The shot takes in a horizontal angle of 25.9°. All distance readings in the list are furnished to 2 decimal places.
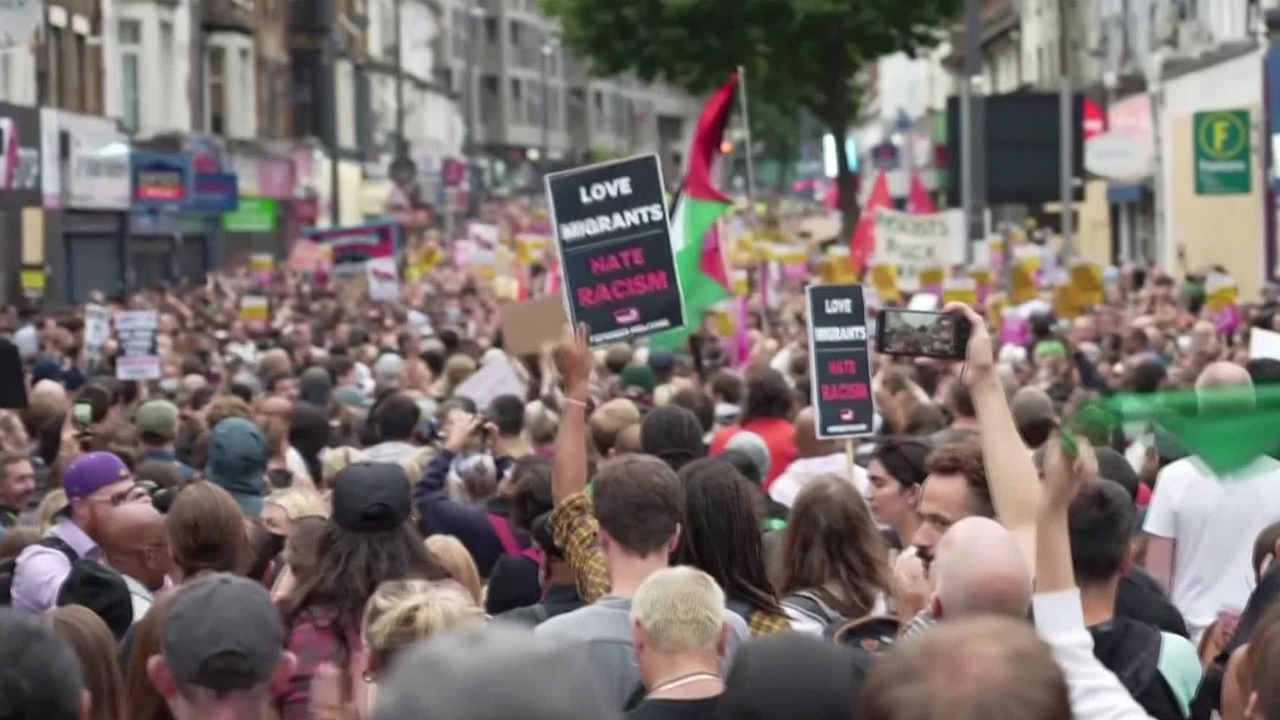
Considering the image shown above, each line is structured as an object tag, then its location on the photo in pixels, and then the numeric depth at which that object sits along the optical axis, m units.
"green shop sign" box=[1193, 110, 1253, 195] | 28.58
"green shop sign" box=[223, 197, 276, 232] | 54.56
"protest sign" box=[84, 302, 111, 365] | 21.67
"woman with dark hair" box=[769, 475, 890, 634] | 7.18
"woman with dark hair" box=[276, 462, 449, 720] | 6.21
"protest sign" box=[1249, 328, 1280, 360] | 11.14
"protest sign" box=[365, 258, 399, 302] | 30.30
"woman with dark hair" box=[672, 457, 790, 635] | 6.84
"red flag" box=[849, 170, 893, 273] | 28.61
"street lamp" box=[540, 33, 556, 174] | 109.44
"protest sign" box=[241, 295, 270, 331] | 27.91
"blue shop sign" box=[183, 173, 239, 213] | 45.53
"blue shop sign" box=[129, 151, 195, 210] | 42.56
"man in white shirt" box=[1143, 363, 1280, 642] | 8.27
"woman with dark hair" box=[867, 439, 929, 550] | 8.02
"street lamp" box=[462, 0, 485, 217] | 81.00
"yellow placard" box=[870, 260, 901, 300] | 26.41
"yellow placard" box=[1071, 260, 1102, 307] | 25.03
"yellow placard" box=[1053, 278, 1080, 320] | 25.31
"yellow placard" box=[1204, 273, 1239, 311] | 23.25
